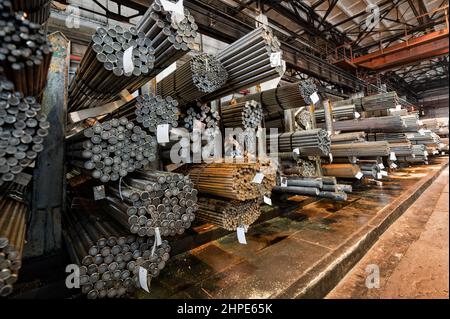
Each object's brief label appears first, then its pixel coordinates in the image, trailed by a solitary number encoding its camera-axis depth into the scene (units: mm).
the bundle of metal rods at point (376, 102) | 5398
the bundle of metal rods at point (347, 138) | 5043
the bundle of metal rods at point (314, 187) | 3545
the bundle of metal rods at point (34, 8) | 1303
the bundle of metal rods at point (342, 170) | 4645
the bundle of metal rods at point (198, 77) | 2229
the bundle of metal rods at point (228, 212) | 2383
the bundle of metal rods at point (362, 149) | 4590
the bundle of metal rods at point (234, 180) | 2236
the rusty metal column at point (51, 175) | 1823
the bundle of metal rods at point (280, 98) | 3222
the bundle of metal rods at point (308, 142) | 3575
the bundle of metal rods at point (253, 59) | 2133
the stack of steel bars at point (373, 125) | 5746
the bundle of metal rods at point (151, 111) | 1998
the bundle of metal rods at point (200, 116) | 2734
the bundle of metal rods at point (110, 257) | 1544
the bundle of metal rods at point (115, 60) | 1523
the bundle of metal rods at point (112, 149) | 1614
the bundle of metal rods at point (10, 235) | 1106
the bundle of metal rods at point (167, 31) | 1635
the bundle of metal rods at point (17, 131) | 1259
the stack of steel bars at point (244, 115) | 3135
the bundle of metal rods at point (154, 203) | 1604
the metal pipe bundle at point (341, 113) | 5651
